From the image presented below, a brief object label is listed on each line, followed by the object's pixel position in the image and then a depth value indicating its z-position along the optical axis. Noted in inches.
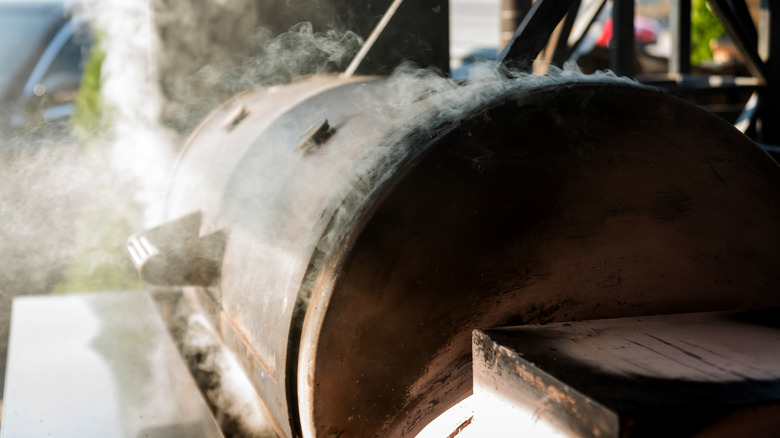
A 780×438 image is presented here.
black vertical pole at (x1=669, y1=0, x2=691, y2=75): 189.0
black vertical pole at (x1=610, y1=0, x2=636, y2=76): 155.6
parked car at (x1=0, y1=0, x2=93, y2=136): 286.5
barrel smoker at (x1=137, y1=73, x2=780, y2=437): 60.3
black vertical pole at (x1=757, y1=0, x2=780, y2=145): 160.4
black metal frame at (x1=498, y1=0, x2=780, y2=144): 149.7
